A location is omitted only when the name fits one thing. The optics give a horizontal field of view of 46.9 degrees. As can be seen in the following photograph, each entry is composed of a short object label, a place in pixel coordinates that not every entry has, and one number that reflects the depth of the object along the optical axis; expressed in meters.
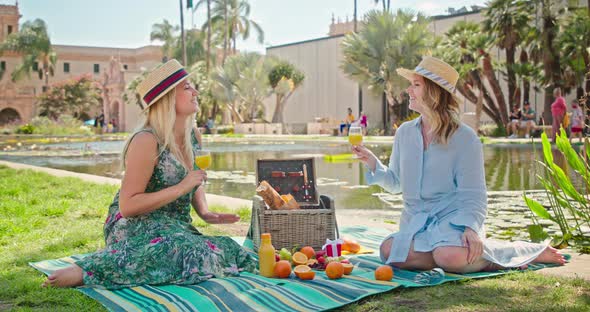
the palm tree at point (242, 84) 42.00
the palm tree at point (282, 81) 43.69
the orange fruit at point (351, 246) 4.92
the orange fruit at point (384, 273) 3.90
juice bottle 4.03
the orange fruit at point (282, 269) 4.02
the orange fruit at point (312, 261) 4.31
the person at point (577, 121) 18.53
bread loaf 4.83
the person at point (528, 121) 24.72
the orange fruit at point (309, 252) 4.54
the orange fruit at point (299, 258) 4.32
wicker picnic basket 4.85
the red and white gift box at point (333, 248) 4.49
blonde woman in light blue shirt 4.08
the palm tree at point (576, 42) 25.69
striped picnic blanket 3.43
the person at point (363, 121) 33.62
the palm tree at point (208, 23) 48.78
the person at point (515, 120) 26.00
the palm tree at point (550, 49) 25.94
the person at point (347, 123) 31.85
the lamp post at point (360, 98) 43.38
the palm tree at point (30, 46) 59.62
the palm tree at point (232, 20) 53.53
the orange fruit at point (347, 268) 4.07
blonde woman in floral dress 3.87
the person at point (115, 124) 55.41
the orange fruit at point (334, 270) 3.97
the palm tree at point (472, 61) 28.33
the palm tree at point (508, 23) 27.55
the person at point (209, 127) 42.25
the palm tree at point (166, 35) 63.66
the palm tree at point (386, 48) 32.78
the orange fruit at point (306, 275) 3.95
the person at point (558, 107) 17.56
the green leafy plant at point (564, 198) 4.73
